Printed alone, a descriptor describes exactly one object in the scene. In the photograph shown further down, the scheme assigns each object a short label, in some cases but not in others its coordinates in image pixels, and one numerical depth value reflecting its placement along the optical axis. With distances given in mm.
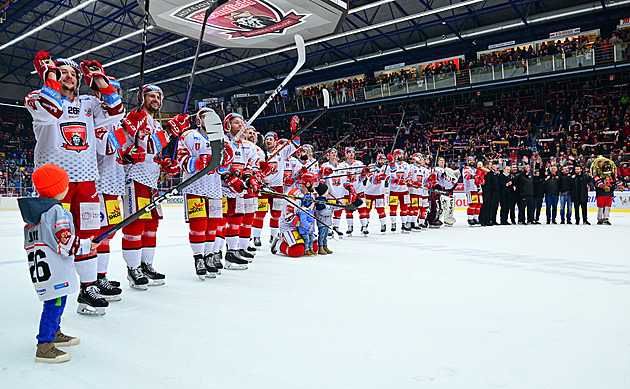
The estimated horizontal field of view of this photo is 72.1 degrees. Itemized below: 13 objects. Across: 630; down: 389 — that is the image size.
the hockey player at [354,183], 7930
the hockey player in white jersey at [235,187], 4105
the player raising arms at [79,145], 2551
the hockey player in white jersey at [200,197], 3547
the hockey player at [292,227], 5020
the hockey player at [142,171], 3193
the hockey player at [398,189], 8555
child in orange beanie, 1838
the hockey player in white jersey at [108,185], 2918
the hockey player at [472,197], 9859
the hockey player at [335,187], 7892
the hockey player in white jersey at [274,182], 5695
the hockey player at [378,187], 8555
